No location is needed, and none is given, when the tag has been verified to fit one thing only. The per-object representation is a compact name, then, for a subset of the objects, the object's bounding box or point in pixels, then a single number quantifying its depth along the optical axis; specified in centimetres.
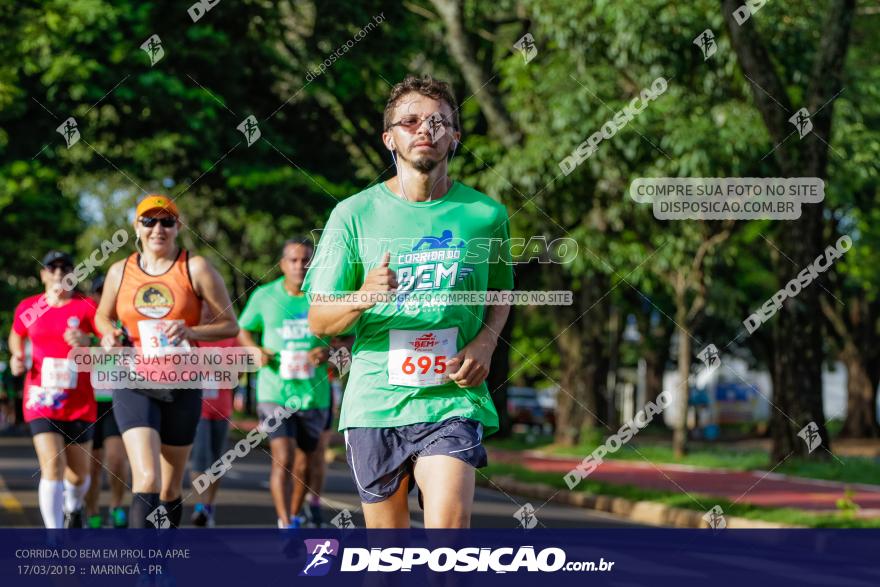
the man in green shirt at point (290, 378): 1052
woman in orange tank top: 779
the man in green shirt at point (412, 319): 509
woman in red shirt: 961
